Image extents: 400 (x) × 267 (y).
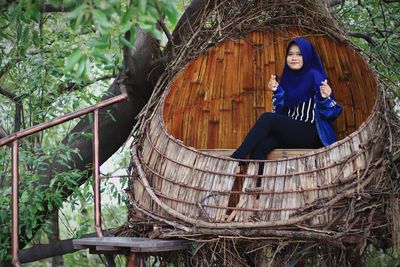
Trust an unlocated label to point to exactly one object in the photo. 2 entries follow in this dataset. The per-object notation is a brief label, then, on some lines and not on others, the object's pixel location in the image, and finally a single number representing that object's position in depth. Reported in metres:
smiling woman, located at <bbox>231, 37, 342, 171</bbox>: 7.47
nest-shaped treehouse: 6.46
